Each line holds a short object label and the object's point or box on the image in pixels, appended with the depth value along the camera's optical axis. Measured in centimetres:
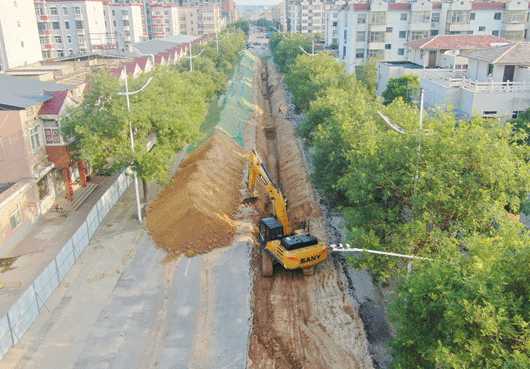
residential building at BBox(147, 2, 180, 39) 14838
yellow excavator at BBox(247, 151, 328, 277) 2241
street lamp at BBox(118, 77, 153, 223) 2777
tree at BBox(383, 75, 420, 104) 4178
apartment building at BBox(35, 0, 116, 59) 8394
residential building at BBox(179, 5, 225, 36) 16712
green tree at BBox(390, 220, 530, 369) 1046
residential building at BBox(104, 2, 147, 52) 10875
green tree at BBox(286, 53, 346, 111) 4416
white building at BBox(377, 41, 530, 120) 3534
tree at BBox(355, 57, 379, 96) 5303
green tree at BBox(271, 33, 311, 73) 8300
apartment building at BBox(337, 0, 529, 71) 6706
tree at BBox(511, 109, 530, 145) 3056
